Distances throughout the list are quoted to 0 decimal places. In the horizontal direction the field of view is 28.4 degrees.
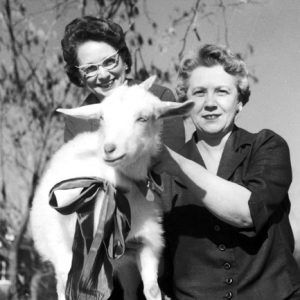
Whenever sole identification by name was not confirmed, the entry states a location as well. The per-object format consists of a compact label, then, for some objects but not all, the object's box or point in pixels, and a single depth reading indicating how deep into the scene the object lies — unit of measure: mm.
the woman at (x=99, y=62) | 3395
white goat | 2604
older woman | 2742
